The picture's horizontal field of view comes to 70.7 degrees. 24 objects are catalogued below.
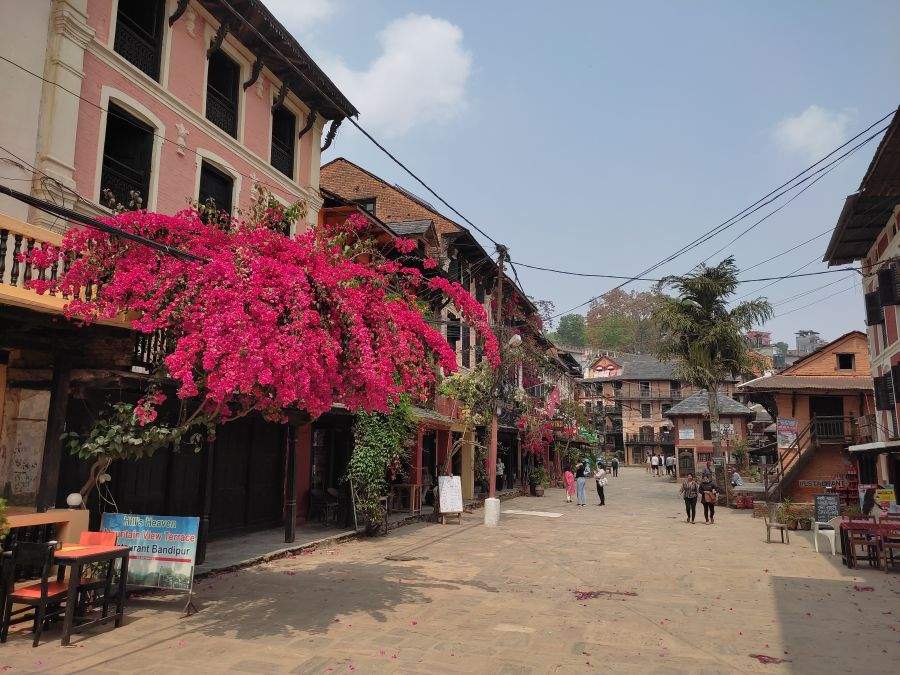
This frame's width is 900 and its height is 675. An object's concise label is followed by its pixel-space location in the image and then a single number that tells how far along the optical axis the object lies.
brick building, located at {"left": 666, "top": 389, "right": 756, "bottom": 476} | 52.79
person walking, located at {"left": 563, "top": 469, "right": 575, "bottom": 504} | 27.32
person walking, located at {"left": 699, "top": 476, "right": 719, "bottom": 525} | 20.30
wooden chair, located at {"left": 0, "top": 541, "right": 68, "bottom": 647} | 6.58
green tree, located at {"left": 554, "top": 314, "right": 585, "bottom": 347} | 127.76
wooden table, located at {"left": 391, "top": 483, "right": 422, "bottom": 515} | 19.08
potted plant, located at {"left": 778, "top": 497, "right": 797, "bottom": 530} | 18.75
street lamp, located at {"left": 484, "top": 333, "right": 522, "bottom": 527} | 18.41
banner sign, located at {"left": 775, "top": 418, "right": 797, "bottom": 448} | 25.77
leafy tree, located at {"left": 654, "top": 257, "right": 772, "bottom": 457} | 31.23
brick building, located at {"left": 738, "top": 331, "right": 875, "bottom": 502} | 26.91
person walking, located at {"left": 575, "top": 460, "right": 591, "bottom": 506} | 25.02
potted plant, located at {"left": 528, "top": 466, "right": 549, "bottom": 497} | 30.89
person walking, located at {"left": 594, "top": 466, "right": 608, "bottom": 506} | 25.77
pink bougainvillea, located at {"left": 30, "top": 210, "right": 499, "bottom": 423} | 6.79
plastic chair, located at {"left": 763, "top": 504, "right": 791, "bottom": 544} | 16.22
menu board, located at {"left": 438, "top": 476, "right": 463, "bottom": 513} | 18.25
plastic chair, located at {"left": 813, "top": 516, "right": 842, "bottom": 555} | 14.23
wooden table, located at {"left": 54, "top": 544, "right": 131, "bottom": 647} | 6.60
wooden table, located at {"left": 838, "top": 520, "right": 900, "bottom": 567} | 11.99
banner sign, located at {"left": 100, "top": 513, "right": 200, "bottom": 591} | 7.83
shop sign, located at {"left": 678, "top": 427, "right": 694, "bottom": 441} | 53.81
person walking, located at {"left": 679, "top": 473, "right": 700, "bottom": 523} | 20.05
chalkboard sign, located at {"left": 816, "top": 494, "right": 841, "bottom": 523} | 15.95
